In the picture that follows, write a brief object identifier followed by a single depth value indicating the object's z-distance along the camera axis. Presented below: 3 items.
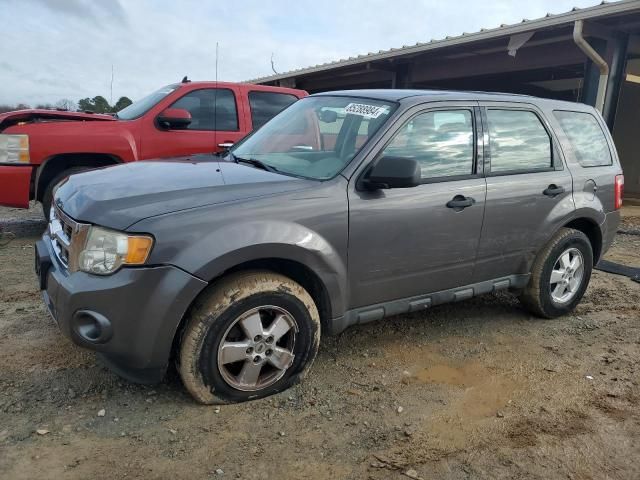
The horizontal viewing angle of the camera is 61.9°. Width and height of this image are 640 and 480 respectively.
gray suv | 2.60
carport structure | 8.88
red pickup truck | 5.71
